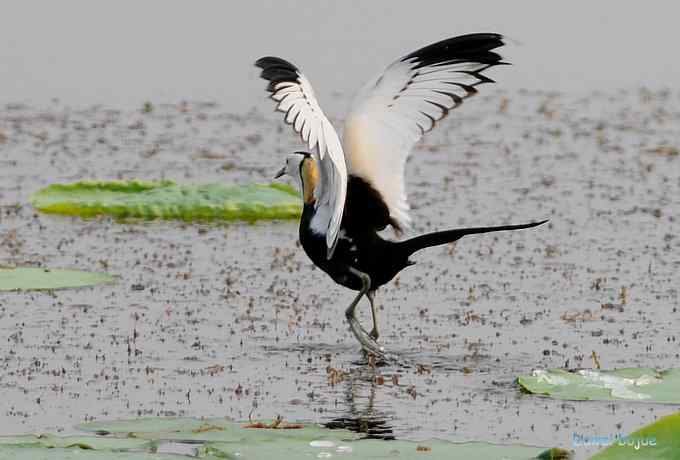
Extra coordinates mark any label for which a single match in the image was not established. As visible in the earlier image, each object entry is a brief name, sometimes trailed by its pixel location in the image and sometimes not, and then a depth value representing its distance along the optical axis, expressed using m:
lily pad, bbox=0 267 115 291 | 18.48
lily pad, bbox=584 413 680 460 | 10.27
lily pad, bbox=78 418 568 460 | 11.51
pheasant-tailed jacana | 16.19
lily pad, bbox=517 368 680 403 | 13.89
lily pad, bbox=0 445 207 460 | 11.08
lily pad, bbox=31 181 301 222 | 23.16
